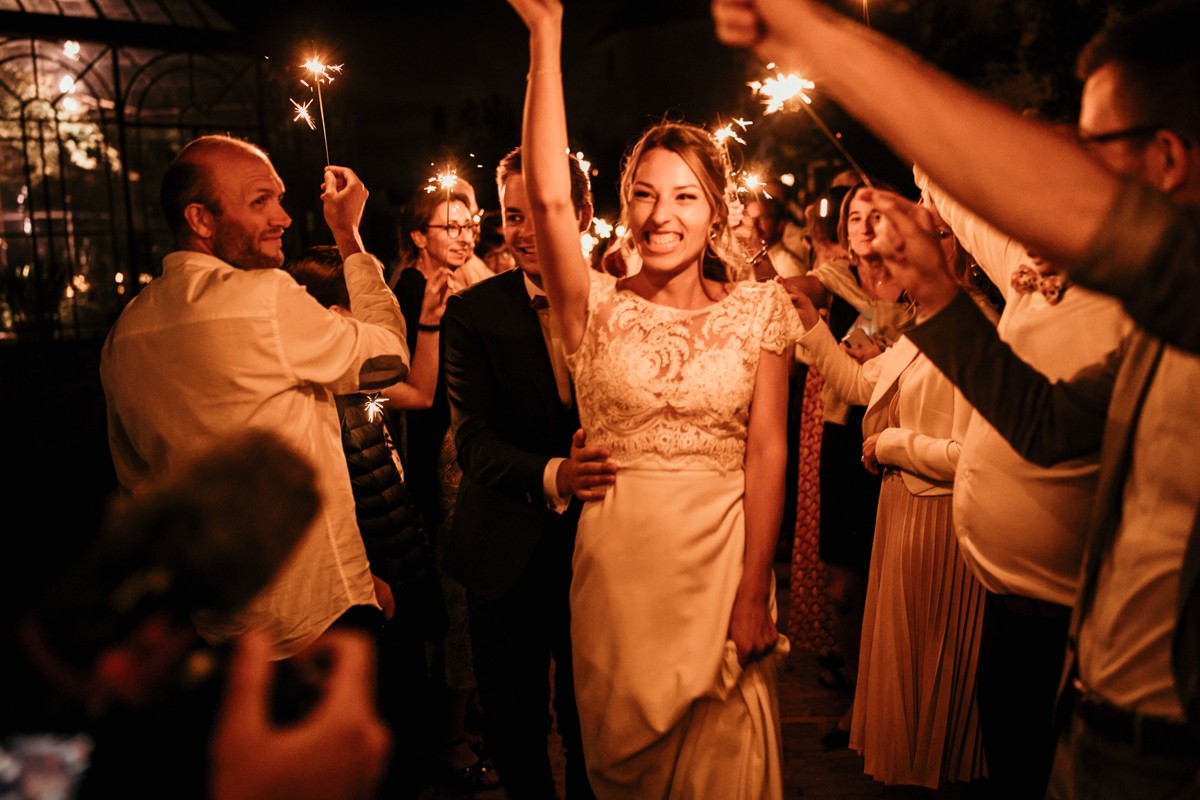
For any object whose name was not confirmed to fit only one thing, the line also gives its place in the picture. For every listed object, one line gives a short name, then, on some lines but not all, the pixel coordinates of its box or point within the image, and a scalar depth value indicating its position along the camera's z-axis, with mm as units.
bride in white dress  2420
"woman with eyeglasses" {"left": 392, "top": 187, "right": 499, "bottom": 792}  3994
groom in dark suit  3043
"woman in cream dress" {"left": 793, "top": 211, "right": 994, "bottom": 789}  3240
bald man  2438
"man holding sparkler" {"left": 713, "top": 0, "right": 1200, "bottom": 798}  1048
